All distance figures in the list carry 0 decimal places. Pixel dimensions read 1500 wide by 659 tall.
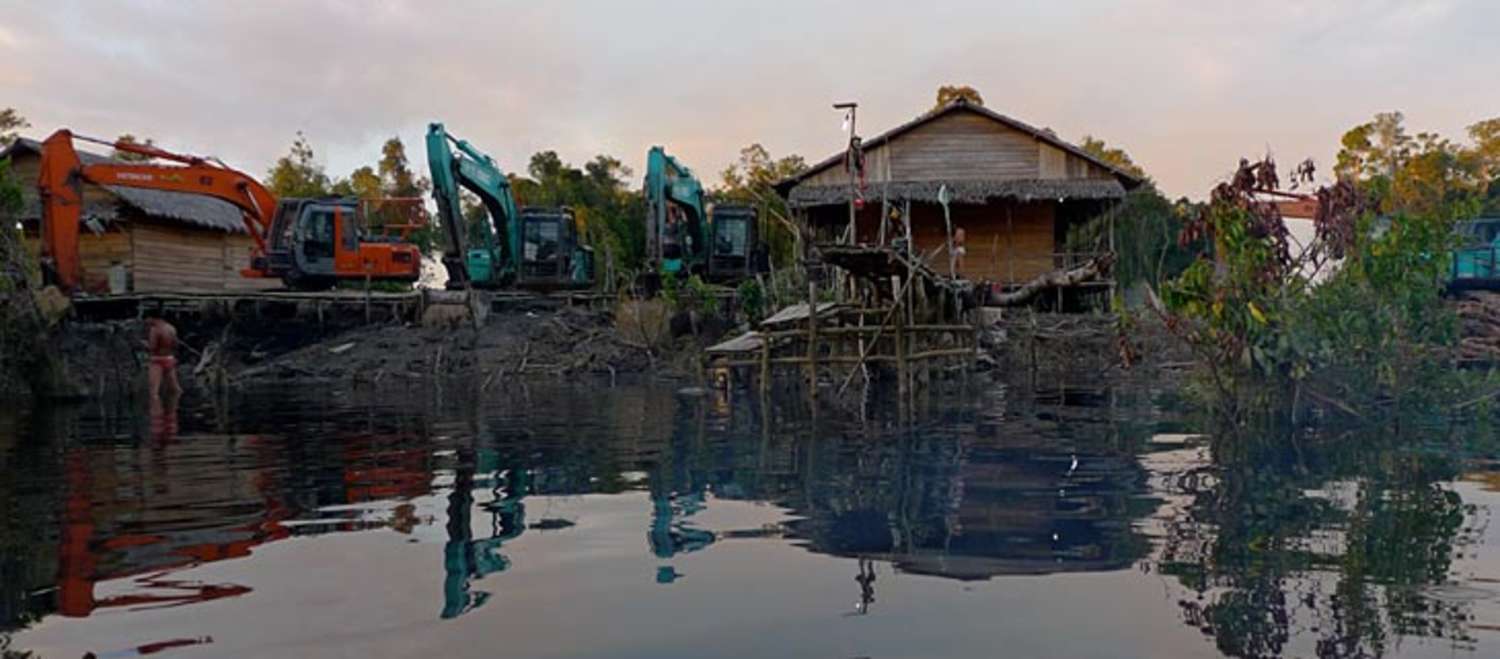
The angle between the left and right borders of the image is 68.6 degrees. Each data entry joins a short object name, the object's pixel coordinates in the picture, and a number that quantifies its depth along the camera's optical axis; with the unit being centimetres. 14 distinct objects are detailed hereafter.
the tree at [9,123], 3794
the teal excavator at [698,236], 2914
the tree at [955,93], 3916
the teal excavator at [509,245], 2694
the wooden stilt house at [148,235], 2930
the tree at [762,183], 3688
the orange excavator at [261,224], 2270
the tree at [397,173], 4925
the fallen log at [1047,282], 1493
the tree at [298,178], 4758
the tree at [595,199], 4175
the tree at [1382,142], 3994
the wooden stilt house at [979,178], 2608
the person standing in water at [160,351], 1922
